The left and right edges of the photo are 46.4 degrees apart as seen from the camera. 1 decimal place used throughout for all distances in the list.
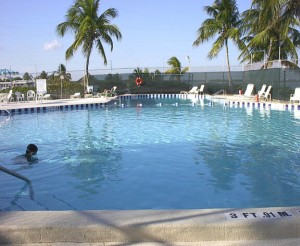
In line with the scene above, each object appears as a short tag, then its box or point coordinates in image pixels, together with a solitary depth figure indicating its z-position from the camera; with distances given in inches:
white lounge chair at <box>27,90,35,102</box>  754.1
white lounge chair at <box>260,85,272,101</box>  639.1
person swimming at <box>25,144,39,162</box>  257.9
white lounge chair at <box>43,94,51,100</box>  764.1
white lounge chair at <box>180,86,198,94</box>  937.6
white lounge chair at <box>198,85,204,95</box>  922.8
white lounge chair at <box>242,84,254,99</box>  701.5
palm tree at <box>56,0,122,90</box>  862.5
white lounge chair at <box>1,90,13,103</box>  669.9
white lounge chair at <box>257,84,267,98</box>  657.1
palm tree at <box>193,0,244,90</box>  910.2
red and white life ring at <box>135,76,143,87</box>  1029.9
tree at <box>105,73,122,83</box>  1036.5
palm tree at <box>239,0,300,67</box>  623.8
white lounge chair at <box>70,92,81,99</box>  844.2
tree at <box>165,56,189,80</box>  1112.7
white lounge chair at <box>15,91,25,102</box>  720.5
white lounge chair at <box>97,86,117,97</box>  893.1
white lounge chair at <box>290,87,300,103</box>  545.6
